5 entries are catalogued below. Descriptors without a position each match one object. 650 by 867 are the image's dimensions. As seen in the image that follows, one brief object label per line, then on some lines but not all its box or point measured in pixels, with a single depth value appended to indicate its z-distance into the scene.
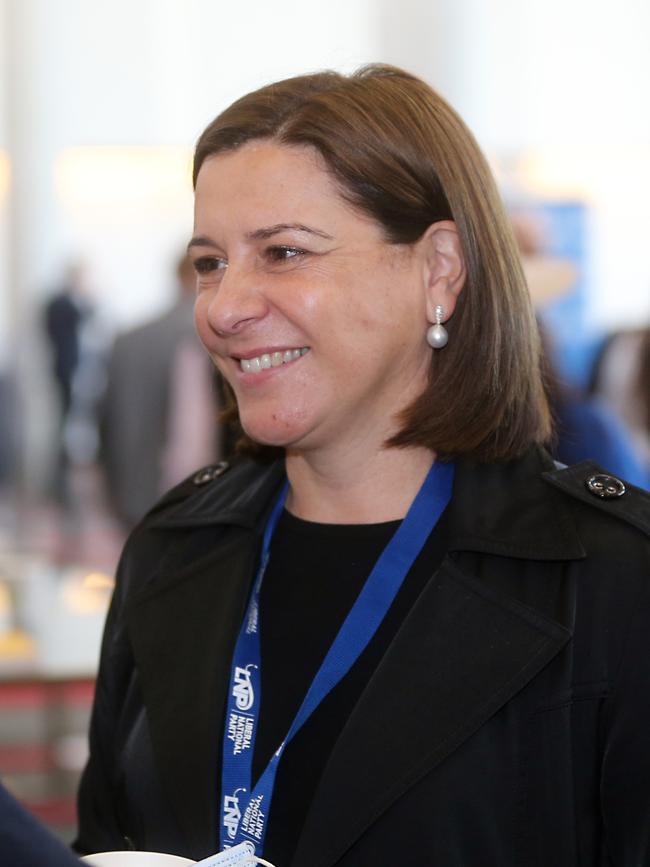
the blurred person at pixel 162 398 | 5.66
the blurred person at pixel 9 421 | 11.17
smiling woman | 1.47
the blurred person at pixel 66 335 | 10.48
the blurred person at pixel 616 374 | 6.80
